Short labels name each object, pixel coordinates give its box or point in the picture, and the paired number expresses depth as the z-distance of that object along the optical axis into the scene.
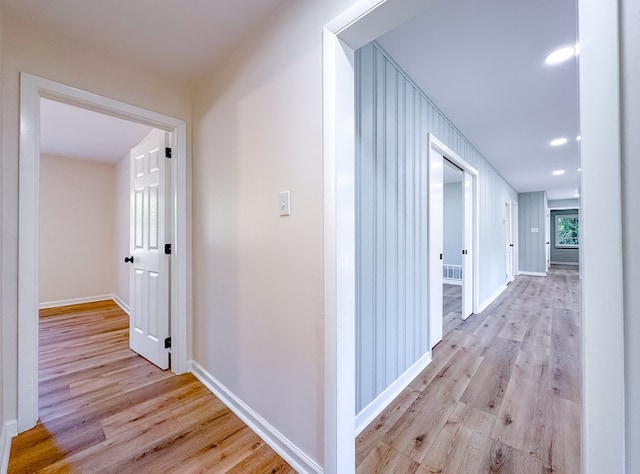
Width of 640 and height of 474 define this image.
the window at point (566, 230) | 10.60
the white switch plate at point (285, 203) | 1.33
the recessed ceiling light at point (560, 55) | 1.79
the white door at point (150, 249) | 2.20
